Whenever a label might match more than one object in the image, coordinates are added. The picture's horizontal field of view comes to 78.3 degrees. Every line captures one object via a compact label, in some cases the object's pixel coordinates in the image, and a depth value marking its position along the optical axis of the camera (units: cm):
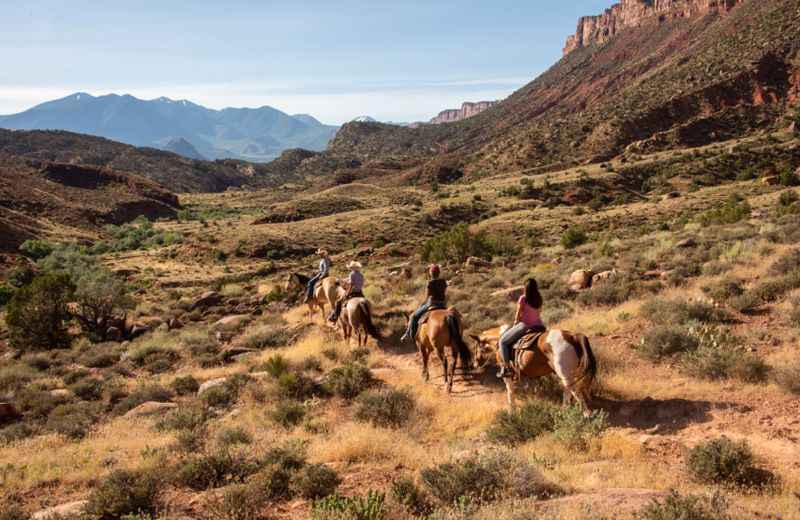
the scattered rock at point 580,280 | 1549
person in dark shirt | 1064
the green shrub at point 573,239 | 2783
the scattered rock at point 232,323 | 1870
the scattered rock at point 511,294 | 1551
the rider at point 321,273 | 1658
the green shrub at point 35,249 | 4575
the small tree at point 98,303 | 2027
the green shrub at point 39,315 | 1848
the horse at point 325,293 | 1532
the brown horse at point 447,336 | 969
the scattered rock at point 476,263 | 2399
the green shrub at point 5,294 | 2964
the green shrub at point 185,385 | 1202
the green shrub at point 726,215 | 2473
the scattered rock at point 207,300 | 2461
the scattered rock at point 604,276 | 1502
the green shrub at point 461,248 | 2852
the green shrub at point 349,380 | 999
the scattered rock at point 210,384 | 1127
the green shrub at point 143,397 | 1104
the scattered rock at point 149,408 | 1043
